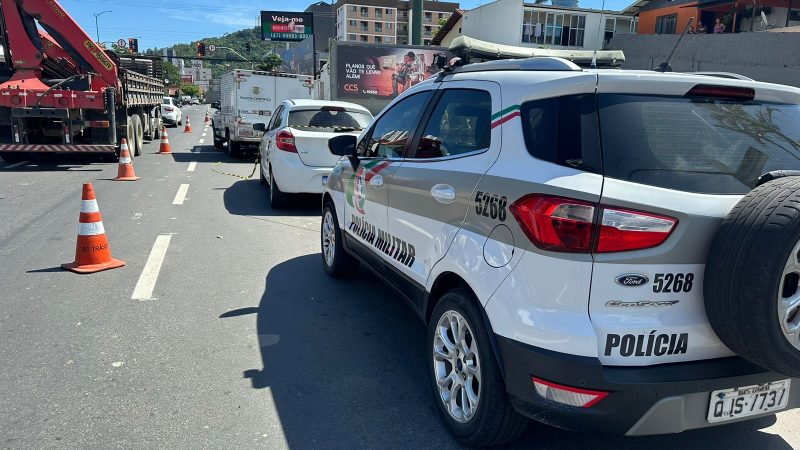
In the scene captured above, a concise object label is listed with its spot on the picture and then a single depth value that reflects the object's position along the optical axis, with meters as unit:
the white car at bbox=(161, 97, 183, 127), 32.25
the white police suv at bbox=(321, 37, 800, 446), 2.22
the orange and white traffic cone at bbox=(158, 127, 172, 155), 17.33
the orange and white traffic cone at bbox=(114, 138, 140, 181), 11.80
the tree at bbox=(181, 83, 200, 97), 122.92
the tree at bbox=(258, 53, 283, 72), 85.08
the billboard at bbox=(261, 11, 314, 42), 63.66
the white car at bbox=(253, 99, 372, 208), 8.55
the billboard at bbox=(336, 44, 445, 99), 32.81
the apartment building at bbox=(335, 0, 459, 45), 113.56
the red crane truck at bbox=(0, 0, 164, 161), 12.71
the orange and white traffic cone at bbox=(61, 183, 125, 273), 5.77
